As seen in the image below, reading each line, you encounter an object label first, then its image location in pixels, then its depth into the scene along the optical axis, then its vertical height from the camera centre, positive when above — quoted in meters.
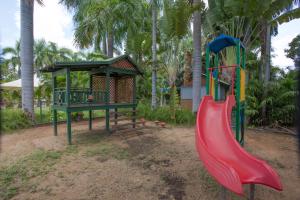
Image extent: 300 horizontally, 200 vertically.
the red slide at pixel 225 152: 2.62 -0.90
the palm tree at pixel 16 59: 24.89 +4.87
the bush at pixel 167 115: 8.88 -0.83
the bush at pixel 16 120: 7.50 -0.83
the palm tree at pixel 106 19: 10.78 +4.37
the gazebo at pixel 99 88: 6.06 +0.37
